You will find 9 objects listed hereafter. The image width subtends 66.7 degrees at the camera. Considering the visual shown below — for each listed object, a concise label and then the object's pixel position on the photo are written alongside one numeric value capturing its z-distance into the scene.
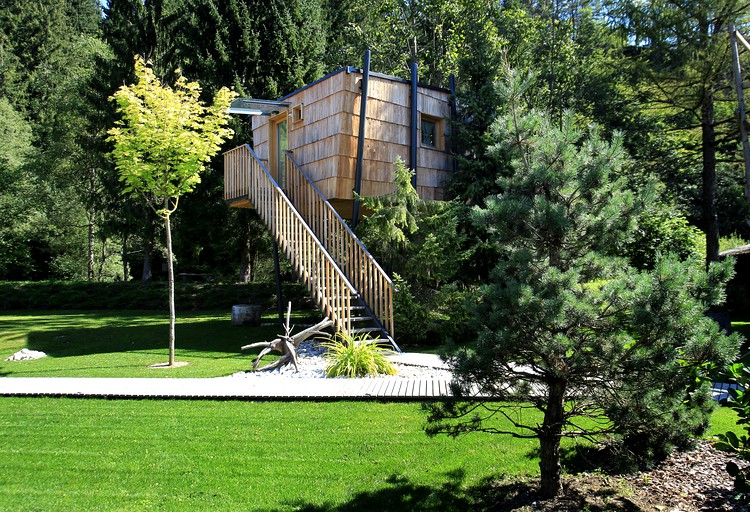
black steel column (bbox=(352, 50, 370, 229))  12.54
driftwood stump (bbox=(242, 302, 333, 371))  9.14
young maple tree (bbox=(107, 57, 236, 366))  10.08
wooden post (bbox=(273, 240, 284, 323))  13.77
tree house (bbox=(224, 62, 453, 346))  10.98
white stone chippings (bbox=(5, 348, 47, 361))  11.52
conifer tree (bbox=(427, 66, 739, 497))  3.31
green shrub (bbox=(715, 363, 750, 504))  3.28
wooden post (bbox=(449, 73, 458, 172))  14.54
